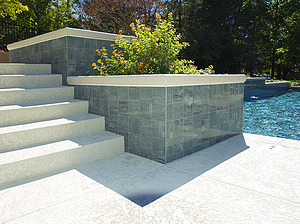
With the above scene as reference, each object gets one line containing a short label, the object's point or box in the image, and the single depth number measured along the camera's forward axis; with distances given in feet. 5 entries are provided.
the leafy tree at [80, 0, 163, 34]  45.21
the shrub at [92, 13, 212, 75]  13.43
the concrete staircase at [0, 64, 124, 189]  9.07
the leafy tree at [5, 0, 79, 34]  59.82
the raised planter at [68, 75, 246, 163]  10.28
